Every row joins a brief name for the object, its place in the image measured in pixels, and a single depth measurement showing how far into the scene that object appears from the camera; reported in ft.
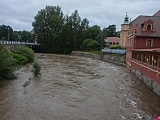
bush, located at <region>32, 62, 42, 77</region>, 48.44
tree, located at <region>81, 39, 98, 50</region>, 142.66
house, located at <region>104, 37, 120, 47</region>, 194.09
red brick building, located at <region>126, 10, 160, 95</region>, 43.80
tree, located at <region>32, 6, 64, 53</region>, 154.23
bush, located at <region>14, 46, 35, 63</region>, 80.55
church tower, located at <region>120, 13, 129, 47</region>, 139.45
